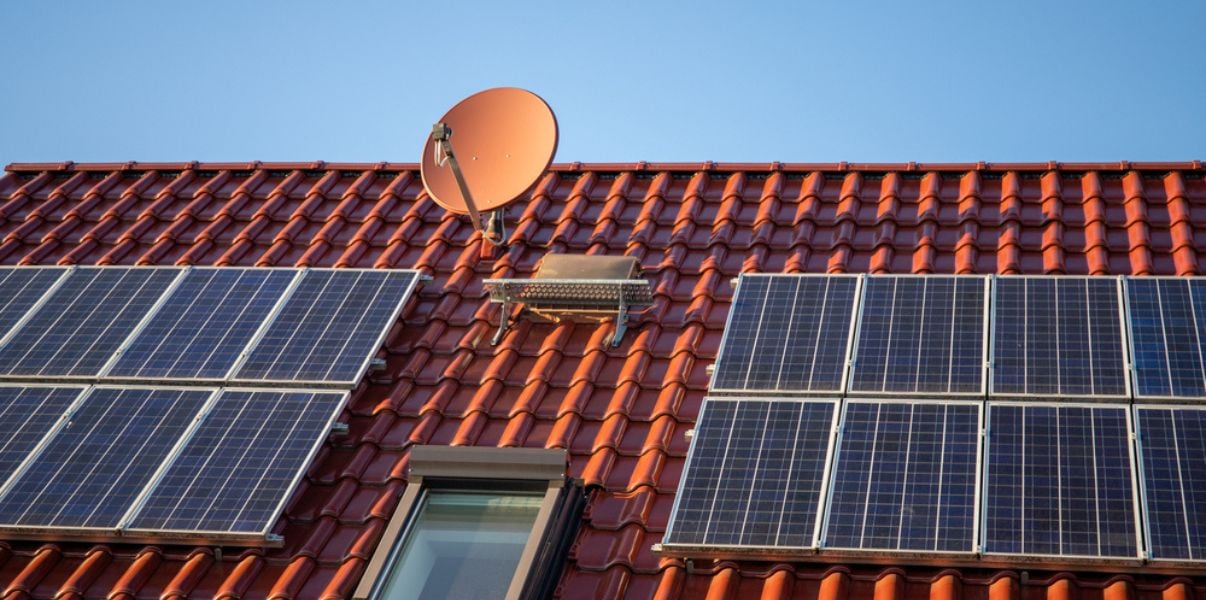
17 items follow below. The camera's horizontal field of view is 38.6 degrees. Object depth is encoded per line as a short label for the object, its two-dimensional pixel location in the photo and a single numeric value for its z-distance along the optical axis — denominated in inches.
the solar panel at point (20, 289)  606.8
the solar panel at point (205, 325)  564.1
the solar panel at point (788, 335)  517.3
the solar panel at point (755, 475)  461.1
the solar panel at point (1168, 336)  485.7
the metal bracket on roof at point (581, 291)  580.7
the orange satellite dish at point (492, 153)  644.4
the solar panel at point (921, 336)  504.4
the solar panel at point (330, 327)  555.5
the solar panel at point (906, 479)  448.8
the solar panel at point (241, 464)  496.1
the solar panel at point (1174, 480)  428.8
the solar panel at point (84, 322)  574.2
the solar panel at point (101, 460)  504.1
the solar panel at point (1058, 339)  493.7
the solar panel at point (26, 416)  528.6
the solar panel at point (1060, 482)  436.5
